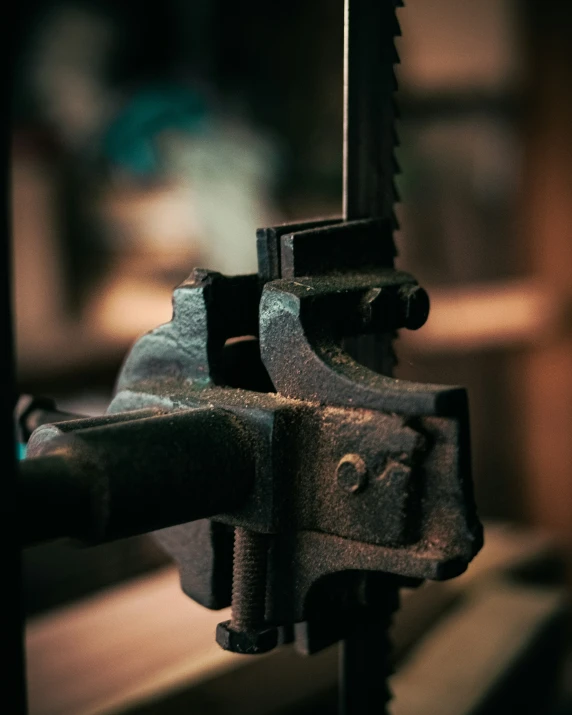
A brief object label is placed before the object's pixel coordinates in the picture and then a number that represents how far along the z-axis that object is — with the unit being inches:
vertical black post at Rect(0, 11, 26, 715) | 13.2
